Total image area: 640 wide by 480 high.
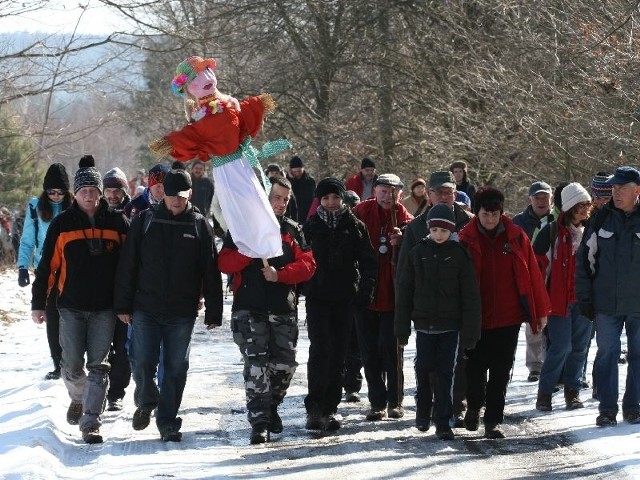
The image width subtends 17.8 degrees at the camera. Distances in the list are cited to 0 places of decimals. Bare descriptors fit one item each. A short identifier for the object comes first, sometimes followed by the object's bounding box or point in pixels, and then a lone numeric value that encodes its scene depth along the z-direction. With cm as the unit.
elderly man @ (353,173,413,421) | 1740
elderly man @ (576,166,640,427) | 1597
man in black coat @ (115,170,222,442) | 1526
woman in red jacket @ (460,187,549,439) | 1589
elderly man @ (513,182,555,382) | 1988
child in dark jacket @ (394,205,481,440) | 1561
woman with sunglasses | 1898
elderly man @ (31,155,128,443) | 1522
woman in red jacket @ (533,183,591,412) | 1779
